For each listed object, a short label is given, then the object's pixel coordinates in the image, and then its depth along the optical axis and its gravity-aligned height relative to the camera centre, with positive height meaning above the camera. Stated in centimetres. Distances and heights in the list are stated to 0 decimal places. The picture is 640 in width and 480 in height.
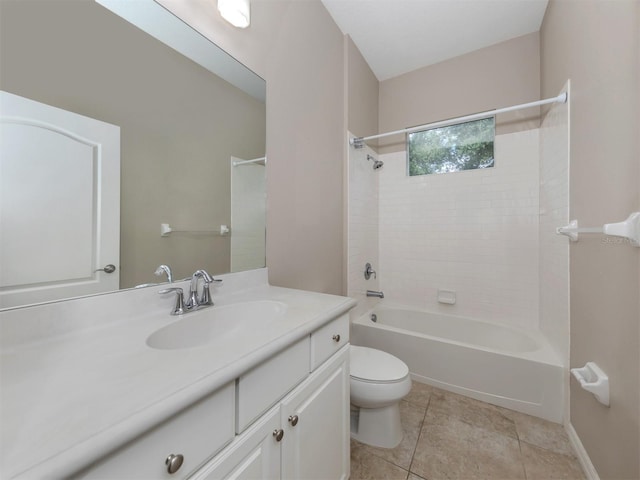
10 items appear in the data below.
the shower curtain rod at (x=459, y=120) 155 +87
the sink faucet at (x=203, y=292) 99 -21
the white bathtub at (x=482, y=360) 159 -84
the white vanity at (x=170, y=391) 37 -27
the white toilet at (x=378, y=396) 132 -80
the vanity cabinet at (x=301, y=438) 60 -57
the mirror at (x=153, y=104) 71 +47
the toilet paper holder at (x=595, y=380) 106 -61
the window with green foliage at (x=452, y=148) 233 +88
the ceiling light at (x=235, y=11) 111 +100
